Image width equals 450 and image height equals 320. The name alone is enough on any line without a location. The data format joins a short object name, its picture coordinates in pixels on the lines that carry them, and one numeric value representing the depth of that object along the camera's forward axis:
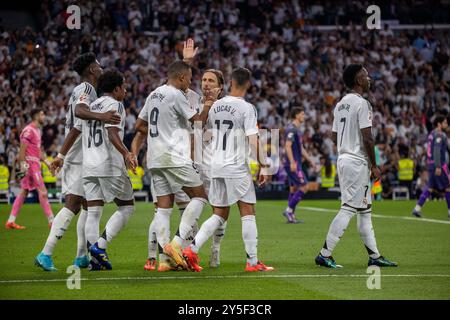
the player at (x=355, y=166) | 11.21
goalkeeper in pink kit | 18.11
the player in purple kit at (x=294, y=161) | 19.95
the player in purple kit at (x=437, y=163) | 21.41
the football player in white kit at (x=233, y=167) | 10.69
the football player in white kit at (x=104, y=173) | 10.85
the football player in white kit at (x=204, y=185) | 11.15
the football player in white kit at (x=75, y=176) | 11.12
